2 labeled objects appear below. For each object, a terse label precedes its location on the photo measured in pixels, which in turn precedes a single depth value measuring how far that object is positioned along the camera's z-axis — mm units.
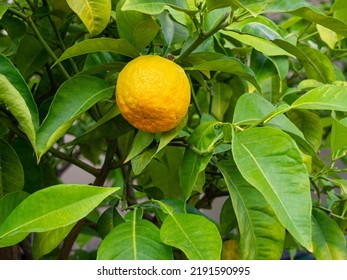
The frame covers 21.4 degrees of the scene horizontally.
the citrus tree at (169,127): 705
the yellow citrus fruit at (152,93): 743
